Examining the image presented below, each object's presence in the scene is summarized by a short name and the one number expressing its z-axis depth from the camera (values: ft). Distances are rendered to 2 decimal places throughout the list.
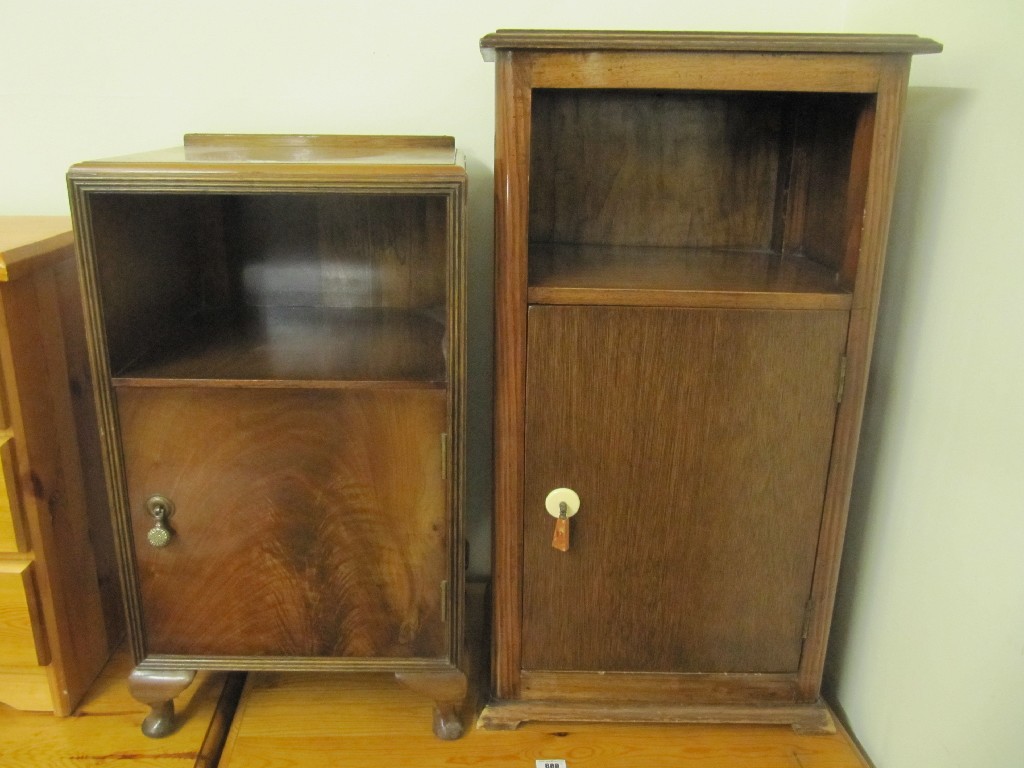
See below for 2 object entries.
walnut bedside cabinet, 2.75
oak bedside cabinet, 2.74
